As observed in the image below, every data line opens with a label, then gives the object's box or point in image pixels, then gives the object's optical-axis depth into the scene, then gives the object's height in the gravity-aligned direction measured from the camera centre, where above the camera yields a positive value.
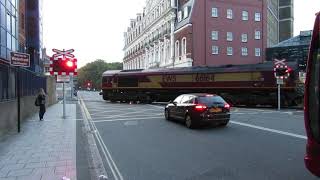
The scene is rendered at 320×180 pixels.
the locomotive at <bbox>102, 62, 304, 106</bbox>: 16.76 +0.30
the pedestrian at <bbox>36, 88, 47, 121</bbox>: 10.43 -0.71
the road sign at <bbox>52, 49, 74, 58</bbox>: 11.71 +1.82
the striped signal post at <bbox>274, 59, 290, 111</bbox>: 15.02 +1.07
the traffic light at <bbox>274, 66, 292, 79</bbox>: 15.00 +1.12
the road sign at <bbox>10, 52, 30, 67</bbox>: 7.15 +0.92
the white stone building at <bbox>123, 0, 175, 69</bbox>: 34.42 +9.71
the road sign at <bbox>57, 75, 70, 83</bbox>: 11.83 +0.50
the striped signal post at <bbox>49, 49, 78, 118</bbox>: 11.71 +1.29
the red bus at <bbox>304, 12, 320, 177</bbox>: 2.69 -0.20
